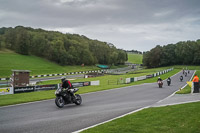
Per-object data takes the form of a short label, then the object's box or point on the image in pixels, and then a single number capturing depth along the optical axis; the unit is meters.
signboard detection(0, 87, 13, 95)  19.90
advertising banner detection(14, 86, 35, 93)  21.20
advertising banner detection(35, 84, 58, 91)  23.64
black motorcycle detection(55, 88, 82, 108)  12.42
